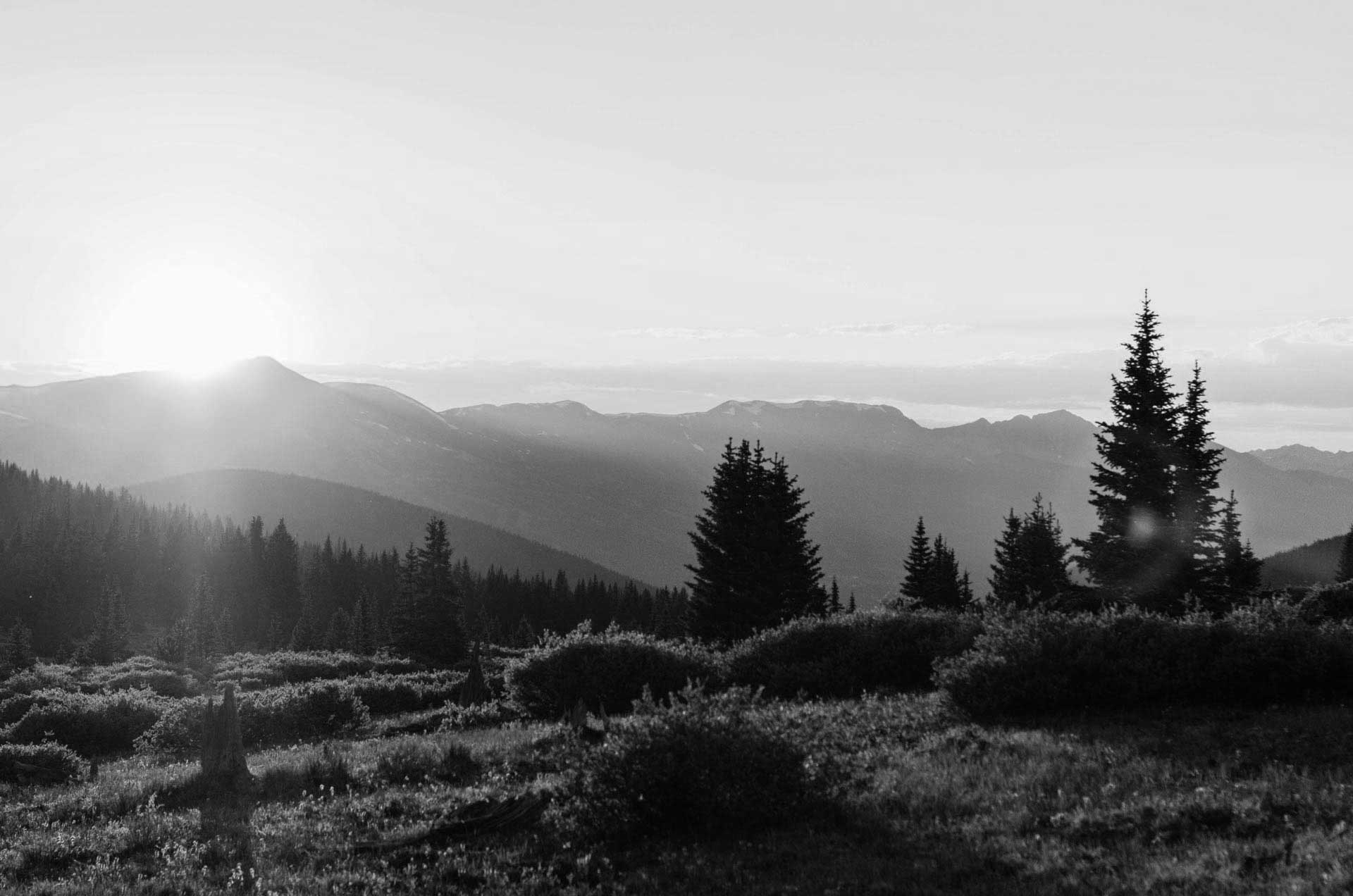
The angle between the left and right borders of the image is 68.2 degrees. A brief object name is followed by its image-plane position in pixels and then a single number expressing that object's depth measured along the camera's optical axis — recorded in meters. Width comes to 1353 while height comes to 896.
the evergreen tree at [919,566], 68.62
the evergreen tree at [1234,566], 39.62
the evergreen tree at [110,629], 77.44
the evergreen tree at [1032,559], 58.58
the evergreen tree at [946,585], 67.88
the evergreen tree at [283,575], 125.12
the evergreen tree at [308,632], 89.69
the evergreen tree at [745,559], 50.59
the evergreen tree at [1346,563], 51.91
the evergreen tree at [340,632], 88.94
